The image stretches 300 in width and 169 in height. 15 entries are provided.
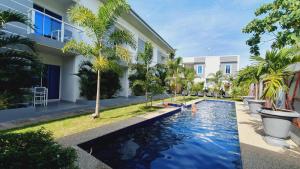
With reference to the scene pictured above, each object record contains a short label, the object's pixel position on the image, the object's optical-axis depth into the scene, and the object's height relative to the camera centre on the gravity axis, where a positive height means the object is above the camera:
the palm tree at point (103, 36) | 5.58 +2.33
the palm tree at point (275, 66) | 3.98 +0.76
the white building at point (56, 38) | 6.45 +2.41
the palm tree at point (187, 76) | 15.20 +1.27
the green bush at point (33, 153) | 1.49 -0.90
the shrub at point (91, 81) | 8.59 +0.22
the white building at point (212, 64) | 24.87 +4.68
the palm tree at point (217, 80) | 19.47 +1.07
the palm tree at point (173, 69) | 12.88 +1.75
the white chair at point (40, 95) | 6.84 -0.67
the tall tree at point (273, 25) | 5.52 +3.43
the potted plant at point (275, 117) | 3.65 -0.87
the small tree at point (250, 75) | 4.58 +0.53
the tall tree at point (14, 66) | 5.05 +0.73
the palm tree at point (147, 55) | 9.64 +2.44
